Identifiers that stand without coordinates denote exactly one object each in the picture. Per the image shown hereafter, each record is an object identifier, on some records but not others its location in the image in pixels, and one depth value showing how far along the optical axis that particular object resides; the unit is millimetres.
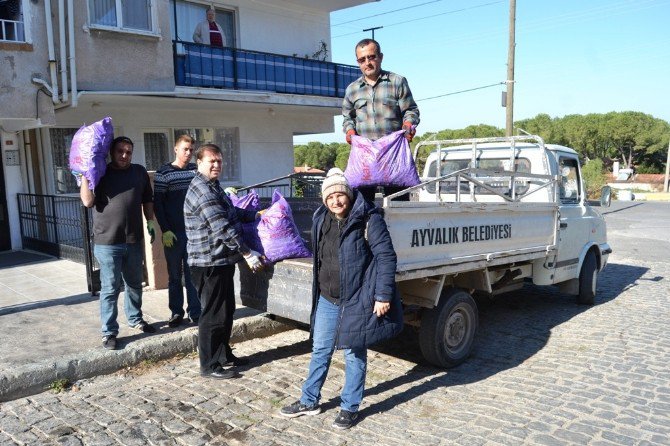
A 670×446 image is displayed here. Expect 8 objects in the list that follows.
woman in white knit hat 3555
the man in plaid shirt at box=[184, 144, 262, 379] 4254
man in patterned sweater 5207
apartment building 8602
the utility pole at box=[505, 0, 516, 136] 17062
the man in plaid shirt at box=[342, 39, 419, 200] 4969
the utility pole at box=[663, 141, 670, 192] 40684
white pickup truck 4324
